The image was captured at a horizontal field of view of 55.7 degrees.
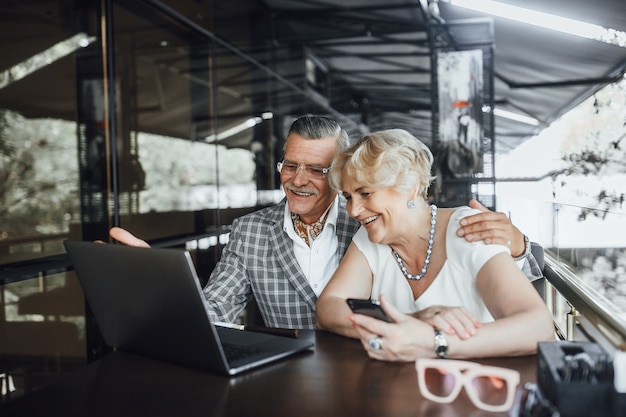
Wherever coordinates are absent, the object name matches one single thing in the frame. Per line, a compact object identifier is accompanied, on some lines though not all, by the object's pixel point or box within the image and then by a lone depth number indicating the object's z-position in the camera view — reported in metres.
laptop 1.20
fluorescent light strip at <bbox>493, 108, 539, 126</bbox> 10.50
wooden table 1.12
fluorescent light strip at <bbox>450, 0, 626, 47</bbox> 6.23
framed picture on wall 6.57
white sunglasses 1.06
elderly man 2.29
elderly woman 1.60
